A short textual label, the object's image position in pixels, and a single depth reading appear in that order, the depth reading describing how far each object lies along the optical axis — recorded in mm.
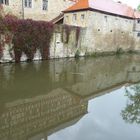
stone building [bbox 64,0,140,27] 17709
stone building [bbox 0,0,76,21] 16267
